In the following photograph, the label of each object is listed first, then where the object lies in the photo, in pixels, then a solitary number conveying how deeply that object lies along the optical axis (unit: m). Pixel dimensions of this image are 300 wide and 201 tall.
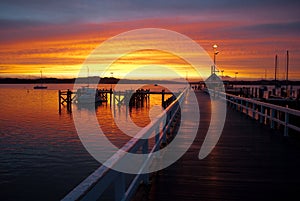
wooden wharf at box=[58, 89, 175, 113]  44.02
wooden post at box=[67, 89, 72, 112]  42.94
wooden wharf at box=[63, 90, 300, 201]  2.78
